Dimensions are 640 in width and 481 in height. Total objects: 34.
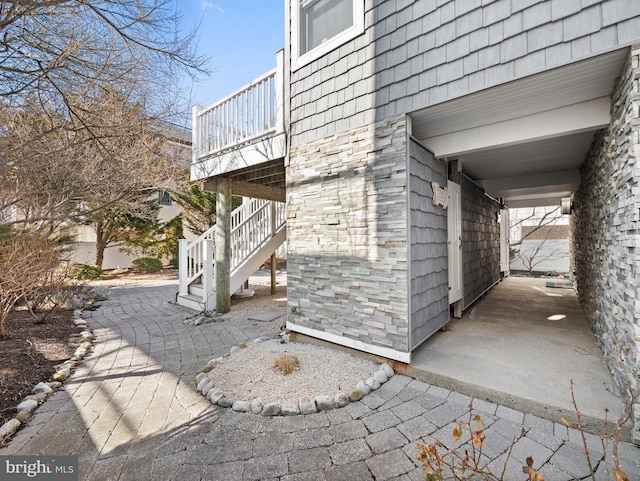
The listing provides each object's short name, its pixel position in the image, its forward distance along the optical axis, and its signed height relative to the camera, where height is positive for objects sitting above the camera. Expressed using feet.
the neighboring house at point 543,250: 33.94 -0.89
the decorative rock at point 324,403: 7.91 -4.26
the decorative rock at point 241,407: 7.91 -4.34
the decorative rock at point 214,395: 8.33 -4.28
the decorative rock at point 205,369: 10.07 -4.26
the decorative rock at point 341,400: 8.04 -4.26
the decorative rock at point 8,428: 6.96 -4.37
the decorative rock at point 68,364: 10.55 -4.30
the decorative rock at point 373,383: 8.89 -4.22
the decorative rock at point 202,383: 9.04 -4.25
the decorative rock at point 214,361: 10.56 -4.22
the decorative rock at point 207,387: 8.79 -4.26
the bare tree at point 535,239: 34.53 +0.43
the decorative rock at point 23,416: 7.59 -4.38
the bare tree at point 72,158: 12.64 +4.41
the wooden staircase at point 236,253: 18.99 -0.56
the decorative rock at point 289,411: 7.70 -4.33
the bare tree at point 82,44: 10.19 +7.71
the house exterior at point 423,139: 7.23 +3.99
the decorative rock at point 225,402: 8.14 -4.33
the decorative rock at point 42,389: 8.89 -4.30
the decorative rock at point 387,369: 9.67 -4.15
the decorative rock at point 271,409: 7.71 -4.30
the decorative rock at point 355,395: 8.28 -4.24
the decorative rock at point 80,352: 11.78 -4.28
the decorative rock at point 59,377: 9.70 -4.30
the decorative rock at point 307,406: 7.75 -4.26
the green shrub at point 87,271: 31.31 -2.69
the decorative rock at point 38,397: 8.50 -4.35
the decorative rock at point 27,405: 7.99 -4.34
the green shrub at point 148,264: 39.91 -2.48
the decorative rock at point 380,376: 9.24 -4.18
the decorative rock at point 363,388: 8.59 -4.21
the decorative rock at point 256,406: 7.83 -4.29
